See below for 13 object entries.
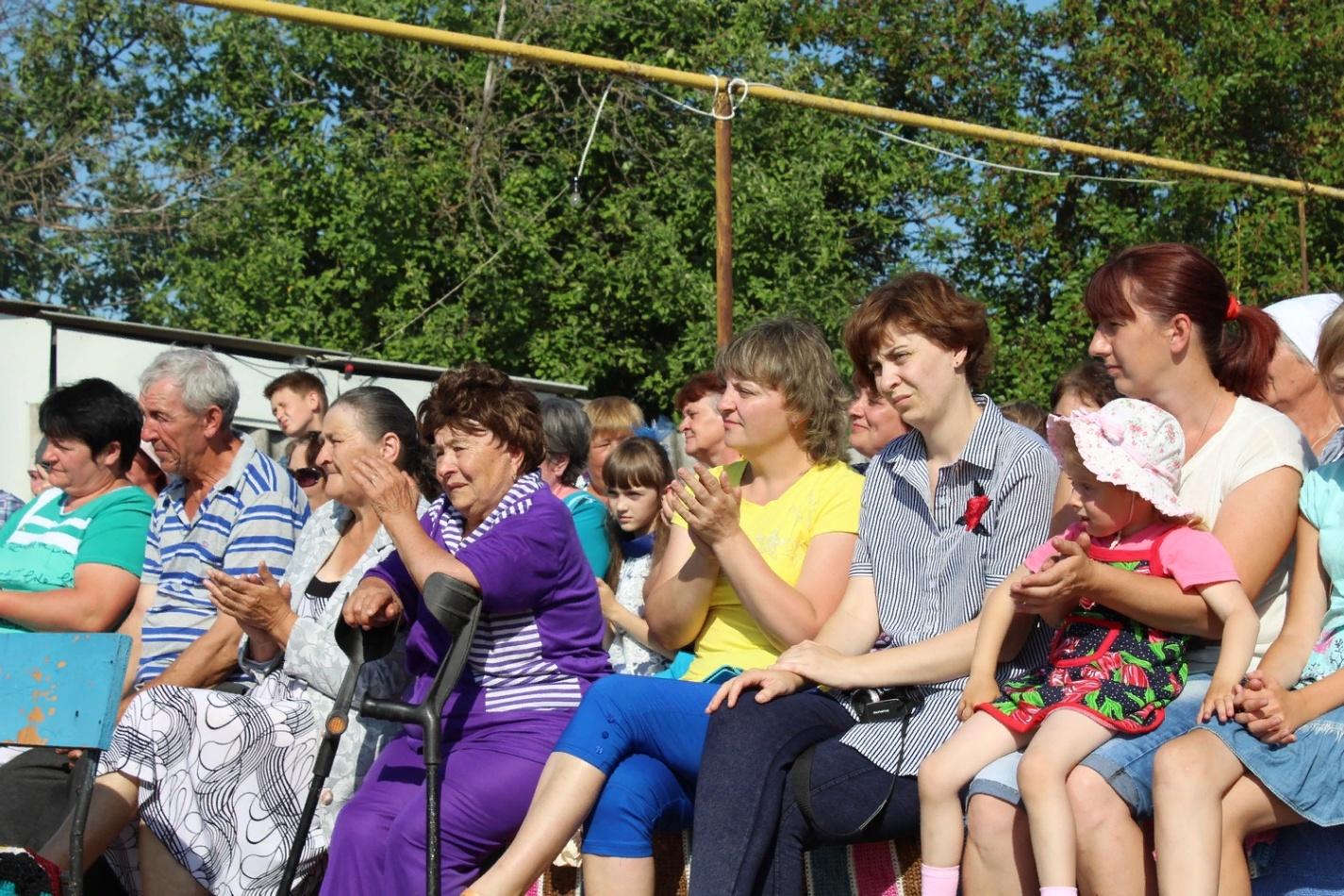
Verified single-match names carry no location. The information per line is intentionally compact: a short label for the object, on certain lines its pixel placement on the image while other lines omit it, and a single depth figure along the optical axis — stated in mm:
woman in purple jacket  3627
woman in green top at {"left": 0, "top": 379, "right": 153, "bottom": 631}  5051
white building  11016
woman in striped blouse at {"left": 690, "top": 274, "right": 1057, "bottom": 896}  3219
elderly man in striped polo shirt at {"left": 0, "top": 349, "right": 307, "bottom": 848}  4758
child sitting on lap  2916
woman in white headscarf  3809
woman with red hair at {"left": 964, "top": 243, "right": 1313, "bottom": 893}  2889
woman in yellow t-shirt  3355
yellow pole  7637
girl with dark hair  5364
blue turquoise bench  3668
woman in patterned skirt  4215
